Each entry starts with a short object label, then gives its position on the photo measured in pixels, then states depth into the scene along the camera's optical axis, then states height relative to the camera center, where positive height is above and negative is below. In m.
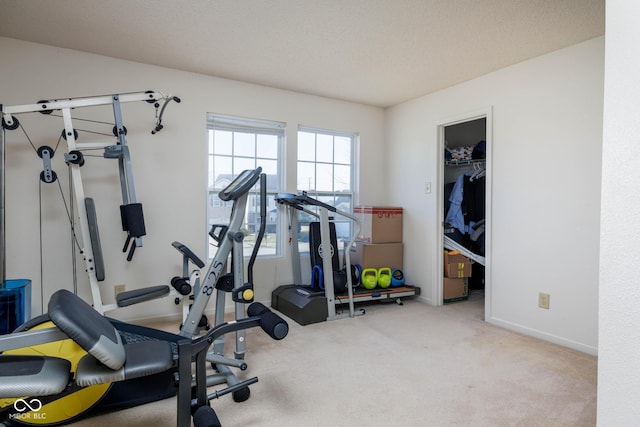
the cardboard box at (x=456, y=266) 4.22 -0.67
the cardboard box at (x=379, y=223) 4.29 -0.18
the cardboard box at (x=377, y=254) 4.23 -0.55
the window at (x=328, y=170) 4.26 +0.45
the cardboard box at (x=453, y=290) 4.23 -0.95
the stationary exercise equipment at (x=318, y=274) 3.49 -0.70
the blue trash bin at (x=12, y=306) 2.46 -0.68
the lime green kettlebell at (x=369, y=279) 4.04 -0.78
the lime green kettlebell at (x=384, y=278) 4.12 -0.78
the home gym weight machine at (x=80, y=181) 2.54 +0.22
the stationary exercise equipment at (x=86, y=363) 1.25 -0.59
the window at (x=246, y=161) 3.73 +0.49
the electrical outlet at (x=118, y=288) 3.22 -0.72
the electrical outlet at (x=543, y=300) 3.08 -0.77
